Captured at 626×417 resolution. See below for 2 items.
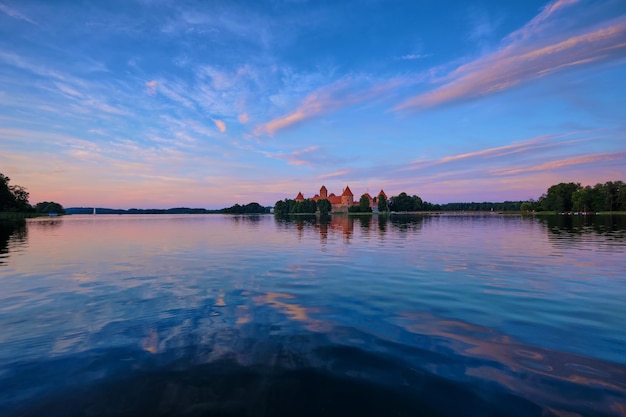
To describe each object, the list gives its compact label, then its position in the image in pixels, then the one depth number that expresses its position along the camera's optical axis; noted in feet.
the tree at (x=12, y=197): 452.26
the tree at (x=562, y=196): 606.14
